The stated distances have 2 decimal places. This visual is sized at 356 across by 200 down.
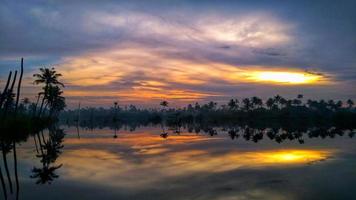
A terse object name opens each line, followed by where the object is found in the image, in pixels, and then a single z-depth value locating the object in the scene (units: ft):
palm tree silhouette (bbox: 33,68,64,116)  253.24
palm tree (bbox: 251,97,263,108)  621.31
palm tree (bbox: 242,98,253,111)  624.59
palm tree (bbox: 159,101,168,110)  628.85
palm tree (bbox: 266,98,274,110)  626.64
